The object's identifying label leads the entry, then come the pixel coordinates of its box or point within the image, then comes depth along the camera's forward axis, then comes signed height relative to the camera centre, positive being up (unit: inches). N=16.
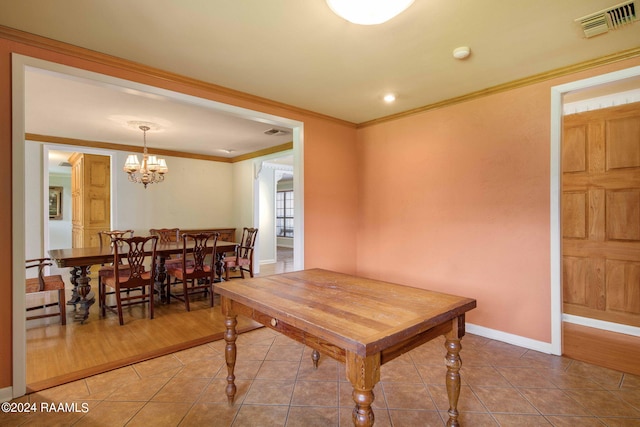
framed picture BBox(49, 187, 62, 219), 335.0 +12.5
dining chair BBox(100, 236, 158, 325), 128.0 -27.6
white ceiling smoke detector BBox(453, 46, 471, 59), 87.2 +45.8
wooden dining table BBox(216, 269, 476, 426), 46.1 -18.1
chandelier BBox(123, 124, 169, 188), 167.2 +26.1
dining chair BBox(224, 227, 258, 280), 187.9 -28.0
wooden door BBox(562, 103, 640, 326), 118.7 -1.0
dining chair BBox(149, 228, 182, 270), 192.7 -13.2
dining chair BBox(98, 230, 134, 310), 143.6 -27.1
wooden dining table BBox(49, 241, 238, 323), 126.7 -20.2
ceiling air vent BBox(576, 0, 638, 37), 69.9 +45.7
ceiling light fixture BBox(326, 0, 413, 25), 56.8 +38.2
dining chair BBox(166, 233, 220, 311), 146.9 -27.7
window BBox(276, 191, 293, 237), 421.1 -0.7
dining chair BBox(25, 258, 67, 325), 119.5 -28.5
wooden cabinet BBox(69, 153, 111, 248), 228.5 +12.6
